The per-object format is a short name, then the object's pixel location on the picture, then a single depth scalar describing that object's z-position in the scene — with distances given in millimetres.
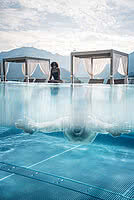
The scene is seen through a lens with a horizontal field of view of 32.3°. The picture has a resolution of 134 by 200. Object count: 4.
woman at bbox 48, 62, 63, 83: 10258
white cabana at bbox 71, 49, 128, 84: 9128
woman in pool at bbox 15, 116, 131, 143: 1796
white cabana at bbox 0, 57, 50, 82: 11688
